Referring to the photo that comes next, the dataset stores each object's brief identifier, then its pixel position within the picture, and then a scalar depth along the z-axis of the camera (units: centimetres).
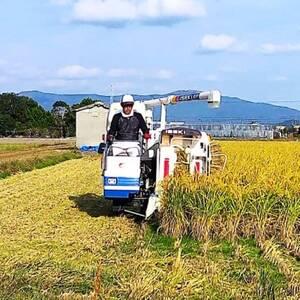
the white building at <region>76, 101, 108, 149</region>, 4372
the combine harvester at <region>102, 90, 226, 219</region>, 1085
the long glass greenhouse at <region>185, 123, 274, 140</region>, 6188
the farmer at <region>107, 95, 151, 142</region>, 1168
